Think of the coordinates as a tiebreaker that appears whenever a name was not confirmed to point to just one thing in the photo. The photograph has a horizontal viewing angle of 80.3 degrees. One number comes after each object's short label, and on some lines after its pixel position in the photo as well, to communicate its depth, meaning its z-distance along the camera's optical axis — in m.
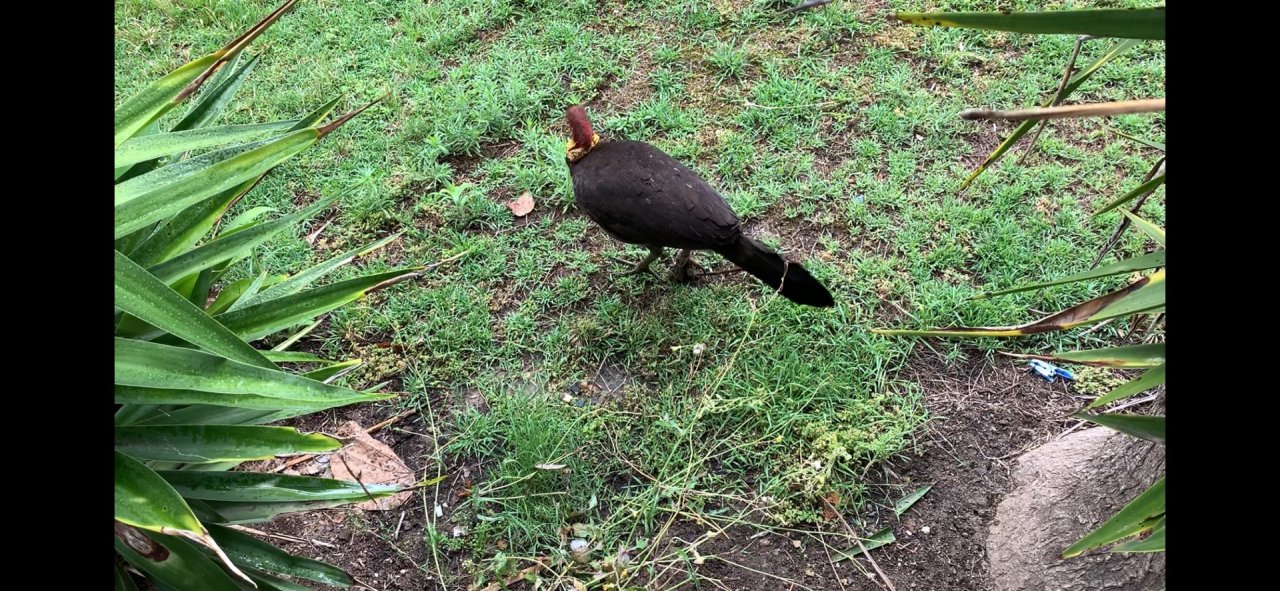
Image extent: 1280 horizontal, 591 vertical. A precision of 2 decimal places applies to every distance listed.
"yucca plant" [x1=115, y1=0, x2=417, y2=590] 1.49
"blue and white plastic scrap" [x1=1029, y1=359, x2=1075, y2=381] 2.99
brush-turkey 3.05
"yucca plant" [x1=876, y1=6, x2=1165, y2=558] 1.14
